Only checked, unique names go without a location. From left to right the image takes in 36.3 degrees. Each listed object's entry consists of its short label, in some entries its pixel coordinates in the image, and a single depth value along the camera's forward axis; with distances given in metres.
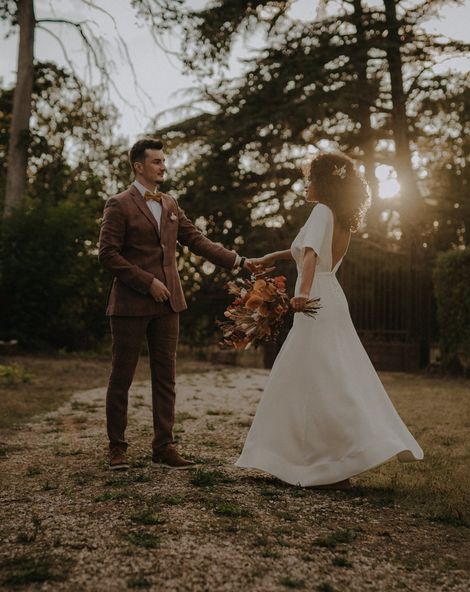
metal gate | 13.92
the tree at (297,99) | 13.98
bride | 4.16
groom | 4.66
